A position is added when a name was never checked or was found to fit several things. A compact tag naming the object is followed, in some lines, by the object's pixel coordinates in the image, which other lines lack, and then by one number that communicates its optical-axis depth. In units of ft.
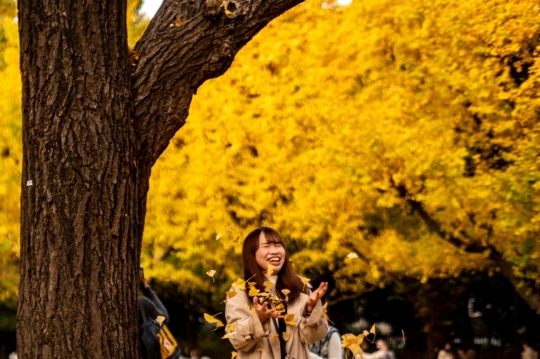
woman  23.20
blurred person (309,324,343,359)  30.35
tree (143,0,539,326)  74.42
